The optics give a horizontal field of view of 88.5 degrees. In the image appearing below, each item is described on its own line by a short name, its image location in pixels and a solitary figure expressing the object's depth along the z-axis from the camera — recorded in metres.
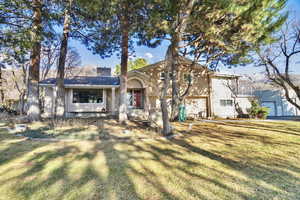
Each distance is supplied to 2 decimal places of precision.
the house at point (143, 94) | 14.00
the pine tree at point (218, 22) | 6.84
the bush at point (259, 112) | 16.27
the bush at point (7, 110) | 16.49
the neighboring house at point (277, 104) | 20.20
